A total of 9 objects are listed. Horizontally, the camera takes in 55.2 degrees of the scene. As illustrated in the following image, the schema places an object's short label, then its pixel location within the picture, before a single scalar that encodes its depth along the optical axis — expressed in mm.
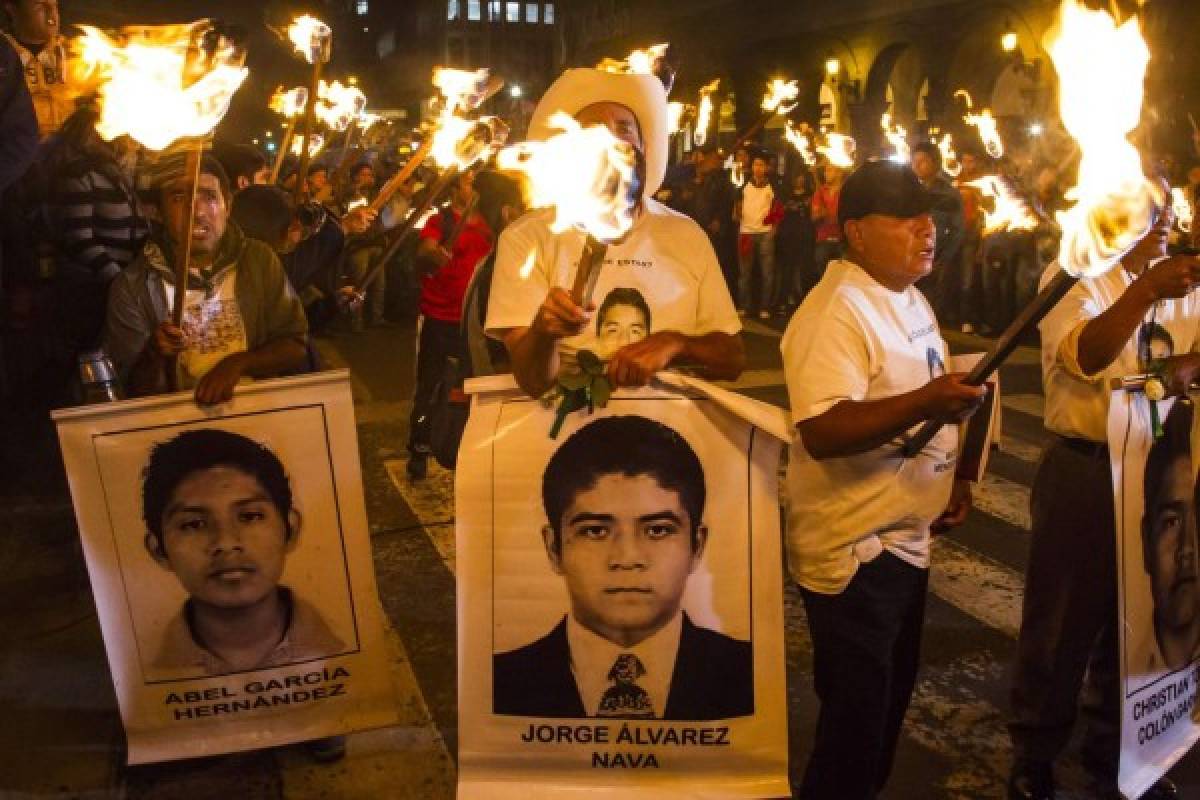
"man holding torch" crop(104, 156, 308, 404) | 3914
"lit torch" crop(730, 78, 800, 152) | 10938
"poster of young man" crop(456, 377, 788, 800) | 3285
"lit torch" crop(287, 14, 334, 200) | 5672
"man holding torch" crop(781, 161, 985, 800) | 2992
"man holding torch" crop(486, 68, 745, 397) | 3361
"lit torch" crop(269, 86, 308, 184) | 6812
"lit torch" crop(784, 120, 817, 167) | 15398
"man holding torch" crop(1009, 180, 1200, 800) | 3525
